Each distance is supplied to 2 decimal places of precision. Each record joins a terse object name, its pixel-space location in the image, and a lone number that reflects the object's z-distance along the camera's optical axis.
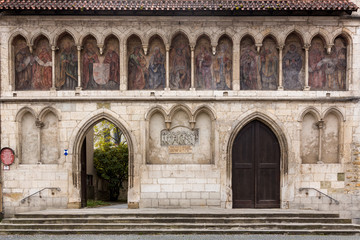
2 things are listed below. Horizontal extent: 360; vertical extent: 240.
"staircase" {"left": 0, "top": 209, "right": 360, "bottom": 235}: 11.30
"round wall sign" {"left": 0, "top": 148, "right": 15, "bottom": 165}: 13.54
